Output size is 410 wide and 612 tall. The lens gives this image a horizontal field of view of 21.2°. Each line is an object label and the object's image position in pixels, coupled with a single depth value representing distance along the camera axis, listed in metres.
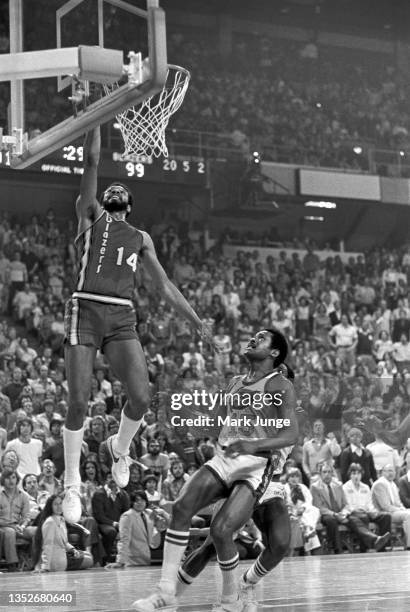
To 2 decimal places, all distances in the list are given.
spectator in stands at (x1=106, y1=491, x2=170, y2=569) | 13.88
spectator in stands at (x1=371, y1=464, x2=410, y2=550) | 16.25
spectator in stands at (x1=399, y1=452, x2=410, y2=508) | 16.58
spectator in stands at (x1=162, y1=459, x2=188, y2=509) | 14.84
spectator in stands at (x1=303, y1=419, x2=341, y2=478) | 16.55
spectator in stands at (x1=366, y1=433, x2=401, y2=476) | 16.91
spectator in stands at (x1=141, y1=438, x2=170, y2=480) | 15.30
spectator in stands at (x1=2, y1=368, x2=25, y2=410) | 17.02
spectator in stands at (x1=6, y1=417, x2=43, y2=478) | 14.85
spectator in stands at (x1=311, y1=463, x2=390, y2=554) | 15.89
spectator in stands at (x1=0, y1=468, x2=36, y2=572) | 13.51
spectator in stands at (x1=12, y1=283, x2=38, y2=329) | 21.56
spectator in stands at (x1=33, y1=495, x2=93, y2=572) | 12.92
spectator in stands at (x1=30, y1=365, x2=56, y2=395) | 17.70
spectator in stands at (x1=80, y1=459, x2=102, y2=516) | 14.09
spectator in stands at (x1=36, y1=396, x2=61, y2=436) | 16.09
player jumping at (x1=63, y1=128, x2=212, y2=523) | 7.85
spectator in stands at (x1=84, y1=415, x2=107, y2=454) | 15.34
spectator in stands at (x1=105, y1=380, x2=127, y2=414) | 17.42
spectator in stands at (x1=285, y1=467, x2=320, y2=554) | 15.24
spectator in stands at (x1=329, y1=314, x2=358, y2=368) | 23.16
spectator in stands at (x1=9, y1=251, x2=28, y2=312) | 22.55
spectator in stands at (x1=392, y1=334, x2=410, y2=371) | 23.00
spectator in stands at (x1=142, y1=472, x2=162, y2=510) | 14.52
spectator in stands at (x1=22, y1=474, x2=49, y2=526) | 14.00
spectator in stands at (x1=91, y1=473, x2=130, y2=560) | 14.14
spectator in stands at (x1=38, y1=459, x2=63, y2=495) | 14.29
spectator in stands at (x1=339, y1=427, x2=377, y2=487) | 16.44
